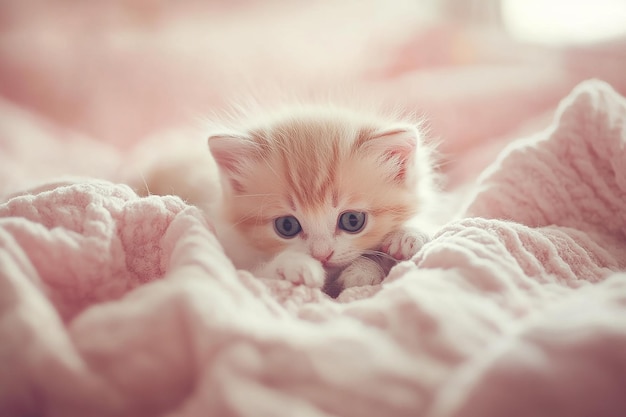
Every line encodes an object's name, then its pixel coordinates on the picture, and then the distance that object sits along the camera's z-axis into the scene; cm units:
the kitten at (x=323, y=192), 28
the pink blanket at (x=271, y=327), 21
